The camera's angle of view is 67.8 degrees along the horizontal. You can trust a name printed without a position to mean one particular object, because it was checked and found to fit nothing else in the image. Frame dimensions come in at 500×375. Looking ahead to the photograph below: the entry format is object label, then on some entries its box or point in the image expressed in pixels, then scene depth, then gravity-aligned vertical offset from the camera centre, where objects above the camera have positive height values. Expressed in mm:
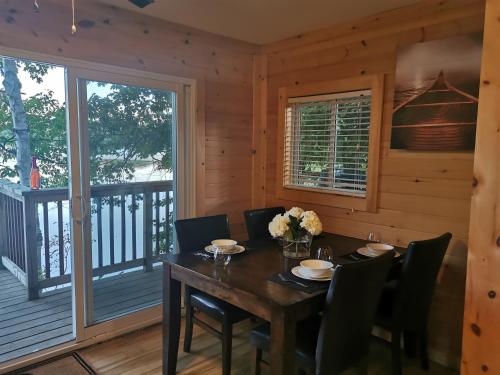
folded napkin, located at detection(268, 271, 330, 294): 1845 -683
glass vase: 2389 -634
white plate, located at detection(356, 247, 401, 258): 2447 -674
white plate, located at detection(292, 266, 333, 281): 1944 -666
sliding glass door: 2705 -343
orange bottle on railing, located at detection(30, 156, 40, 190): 3422 -286
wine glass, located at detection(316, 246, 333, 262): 2277 -638
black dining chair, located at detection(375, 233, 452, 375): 2127 -852
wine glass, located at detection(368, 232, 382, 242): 2791 -658
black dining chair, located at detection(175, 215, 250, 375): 2268 -990
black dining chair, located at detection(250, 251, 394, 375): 1698 -833
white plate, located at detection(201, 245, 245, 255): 2410 -665
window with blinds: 3012 +71
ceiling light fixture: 2048 +804
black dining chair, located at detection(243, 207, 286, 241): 3086 -611
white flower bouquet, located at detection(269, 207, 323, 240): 2312 -471
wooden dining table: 1705 -711
